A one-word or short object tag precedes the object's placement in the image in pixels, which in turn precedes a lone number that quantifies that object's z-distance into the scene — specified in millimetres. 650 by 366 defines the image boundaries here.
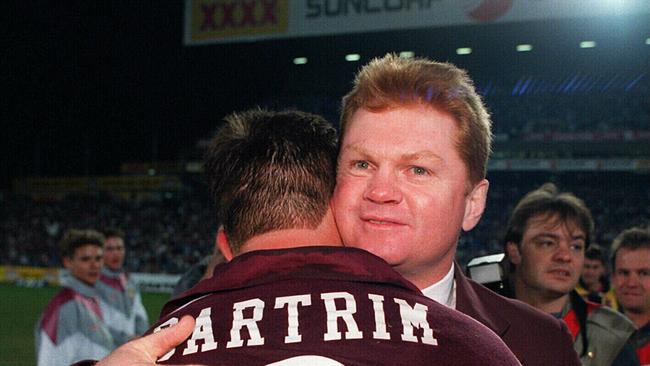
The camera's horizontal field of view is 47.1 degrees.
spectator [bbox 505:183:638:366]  3008
